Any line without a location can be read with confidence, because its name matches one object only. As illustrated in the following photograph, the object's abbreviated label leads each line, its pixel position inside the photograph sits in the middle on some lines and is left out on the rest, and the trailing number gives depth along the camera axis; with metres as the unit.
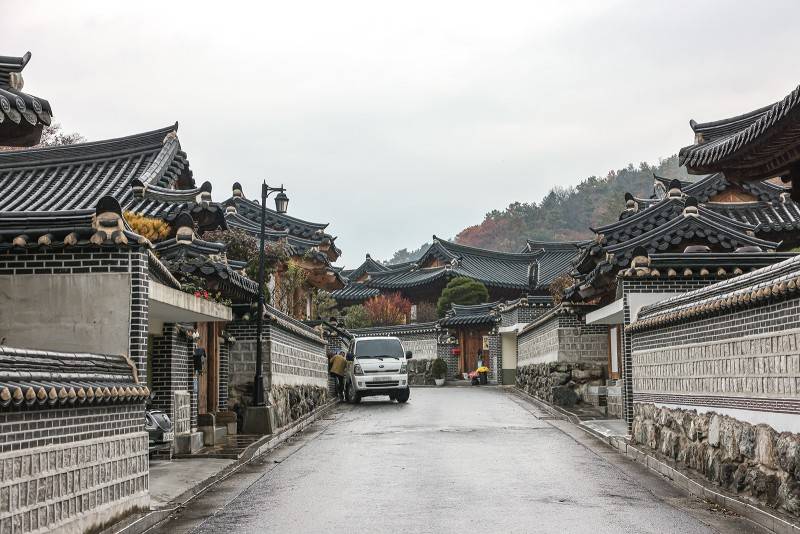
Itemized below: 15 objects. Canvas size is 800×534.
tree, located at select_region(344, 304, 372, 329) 60.03
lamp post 20.58
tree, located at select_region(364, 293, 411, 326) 61.72
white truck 32.50
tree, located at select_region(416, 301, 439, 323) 62.53
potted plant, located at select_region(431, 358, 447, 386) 50.34
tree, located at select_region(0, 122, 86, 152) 37.47
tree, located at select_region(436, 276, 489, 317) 57.72
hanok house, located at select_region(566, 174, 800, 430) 17.91
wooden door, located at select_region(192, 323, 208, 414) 19.23
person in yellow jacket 35.56
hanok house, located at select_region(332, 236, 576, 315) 60.88
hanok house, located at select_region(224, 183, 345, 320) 36.50
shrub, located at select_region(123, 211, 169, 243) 18.62
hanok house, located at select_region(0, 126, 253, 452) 11.14
